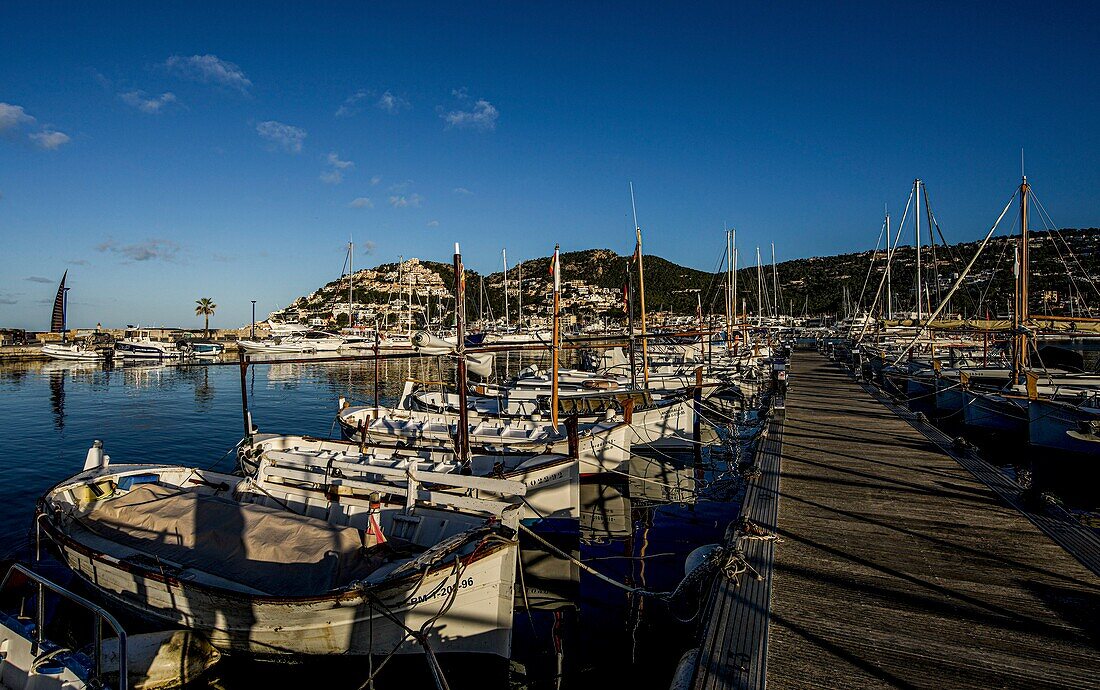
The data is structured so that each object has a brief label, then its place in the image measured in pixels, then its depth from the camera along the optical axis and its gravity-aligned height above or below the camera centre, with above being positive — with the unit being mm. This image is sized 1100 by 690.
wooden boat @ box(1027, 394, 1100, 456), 16484 -3002
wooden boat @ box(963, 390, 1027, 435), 21672 -3344
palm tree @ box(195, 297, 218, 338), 126756 +7097
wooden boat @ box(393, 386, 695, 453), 22500 -3142
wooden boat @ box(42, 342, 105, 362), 76312 -1512
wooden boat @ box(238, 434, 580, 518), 13594 -3227
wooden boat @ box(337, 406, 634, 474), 17969 -3337
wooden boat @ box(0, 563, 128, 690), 6289 -3646
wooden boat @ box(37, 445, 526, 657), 7520 -3383
